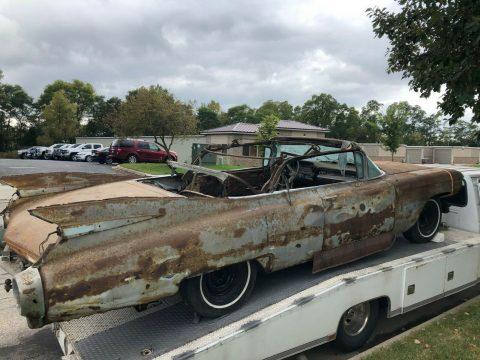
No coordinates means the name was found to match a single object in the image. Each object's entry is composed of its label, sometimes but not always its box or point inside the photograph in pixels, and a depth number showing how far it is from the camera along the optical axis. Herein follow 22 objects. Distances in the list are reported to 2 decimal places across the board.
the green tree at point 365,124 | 58.04
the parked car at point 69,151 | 32.41
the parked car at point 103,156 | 26.73
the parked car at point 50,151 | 35.44
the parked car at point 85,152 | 31.34
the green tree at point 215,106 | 87.23
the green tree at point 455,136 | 67.66
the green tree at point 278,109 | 70.19
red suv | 25.09
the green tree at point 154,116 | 24.55
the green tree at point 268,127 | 26.67
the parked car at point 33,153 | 37.00
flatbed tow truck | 2.89
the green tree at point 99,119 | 58.19
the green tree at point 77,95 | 60.95
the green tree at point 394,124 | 29.16
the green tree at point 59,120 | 47.41
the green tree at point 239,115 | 69.75
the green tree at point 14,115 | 53.03
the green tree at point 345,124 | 59.00
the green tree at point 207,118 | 69.19
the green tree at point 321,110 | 62.53
